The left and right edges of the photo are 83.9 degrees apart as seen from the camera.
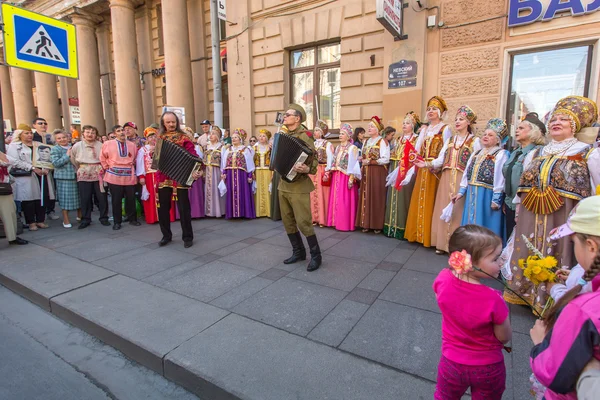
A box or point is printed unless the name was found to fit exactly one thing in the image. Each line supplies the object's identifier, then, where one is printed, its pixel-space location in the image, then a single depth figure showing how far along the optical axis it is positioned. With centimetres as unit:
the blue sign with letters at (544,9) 549
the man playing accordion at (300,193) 441
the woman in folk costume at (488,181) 415
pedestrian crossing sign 556
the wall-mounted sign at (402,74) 726
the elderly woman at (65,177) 707
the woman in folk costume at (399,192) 568
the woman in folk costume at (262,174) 777
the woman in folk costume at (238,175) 761
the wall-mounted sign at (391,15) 629
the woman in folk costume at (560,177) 297
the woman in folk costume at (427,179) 516
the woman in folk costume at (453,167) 468
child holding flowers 109
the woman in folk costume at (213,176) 787
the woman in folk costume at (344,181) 628
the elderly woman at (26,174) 657
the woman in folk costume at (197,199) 793
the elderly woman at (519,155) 375
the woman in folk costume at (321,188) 676
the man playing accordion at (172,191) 552
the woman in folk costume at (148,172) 717
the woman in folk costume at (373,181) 616
